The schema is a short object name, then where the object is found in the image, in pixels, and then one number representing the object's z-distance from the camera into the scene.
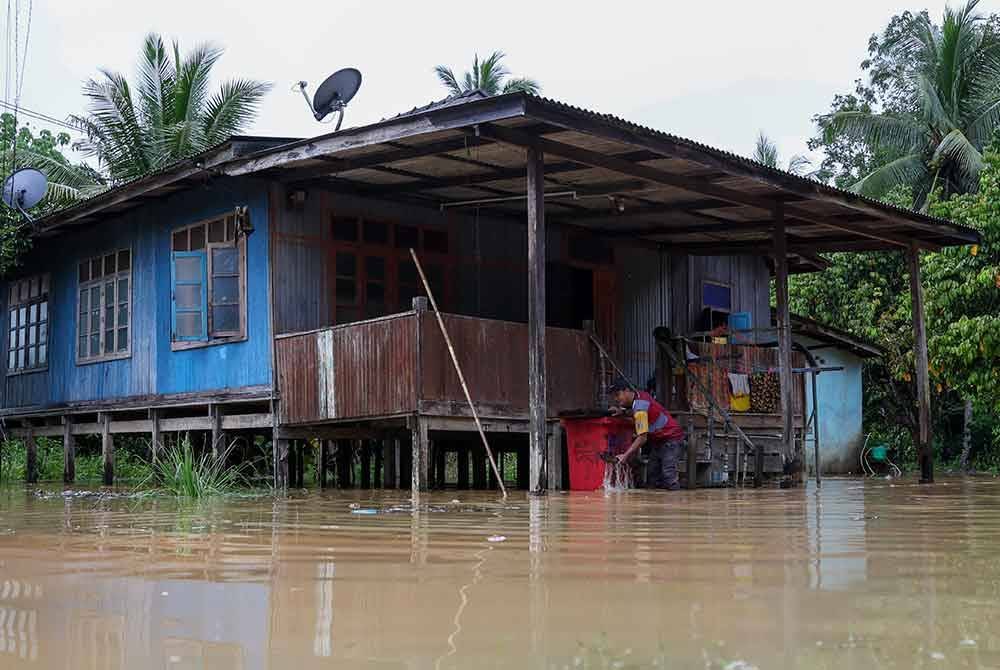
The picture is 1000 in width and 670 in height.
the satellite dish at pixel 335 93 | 13.55
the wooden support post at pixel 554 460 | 12.38
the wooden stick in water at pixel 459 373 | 11.22
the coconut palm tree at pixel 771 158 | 34.53
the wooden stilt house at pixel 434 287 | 11.77
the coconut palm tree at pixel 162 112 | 25.59
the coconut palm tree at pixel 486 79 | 32.38
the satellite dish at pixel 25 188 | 16.33
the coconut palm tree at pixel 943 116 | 26.94
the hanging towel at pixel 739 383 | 15.84
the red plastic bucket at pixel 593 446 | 12.62
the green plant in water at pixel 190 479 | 9.72
